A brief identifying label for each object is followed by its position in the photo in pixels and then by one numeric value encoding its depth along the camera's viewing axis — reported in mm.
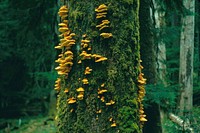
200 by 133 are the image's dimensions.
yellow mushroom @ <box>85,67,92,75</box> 3455
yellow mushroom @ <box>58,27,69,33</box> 3615
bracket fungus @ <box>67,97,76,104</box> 3500
